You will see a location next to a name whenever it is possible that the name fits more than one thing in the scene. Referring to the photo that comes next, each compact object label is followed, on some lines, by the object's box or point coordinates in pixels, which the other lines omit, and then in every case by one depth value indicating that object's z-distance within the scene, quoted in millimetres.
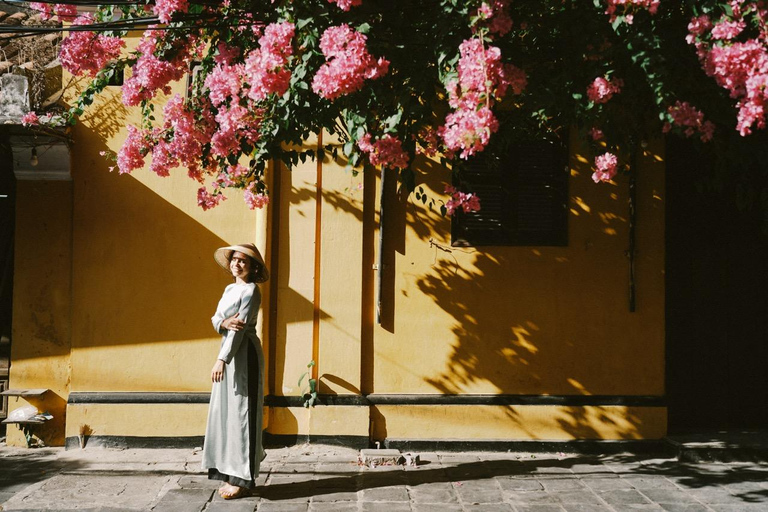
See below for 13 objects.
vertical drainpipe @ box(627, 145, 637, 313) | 6344
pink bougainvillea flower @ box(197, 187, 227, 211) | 5488
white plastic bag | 6145
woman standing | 4918
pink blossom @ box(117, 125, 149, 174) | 5121
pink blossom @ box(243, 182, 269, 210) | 5422
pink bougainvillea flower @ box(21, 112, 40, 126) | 5566
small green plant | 6258
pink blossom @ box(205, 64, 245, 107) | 4344
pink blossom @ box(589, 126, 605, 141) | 4123
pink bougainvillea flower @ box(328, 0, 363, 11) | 3676
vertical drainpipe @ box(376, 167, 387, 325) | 6340
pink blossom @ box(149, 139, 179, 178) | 5051
